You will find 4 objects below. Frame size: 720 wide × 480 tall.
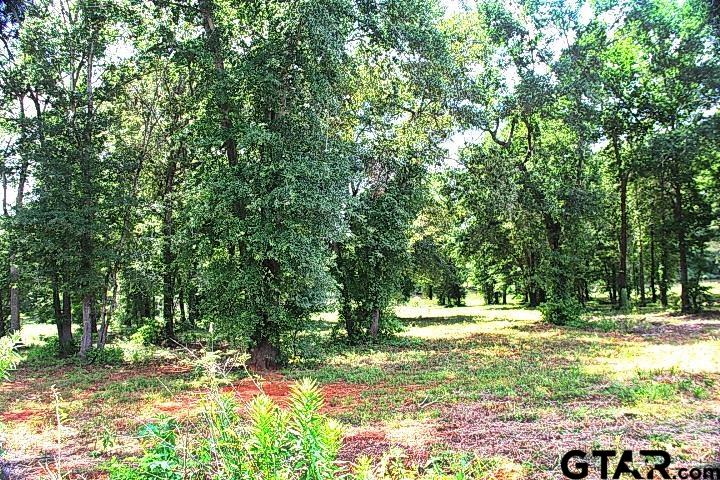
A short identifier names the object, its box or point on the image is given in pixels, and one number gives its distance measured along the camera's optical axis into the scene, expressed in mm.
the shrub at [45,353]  15152
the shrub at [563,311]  19859
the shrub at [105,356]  14445
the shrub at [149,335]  18250
